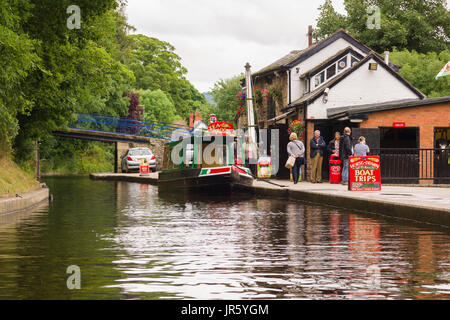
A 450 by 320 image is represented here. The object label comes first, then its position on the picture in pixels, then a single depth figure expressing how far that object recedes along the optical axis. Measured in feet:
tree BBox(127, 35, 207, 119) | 319.47
